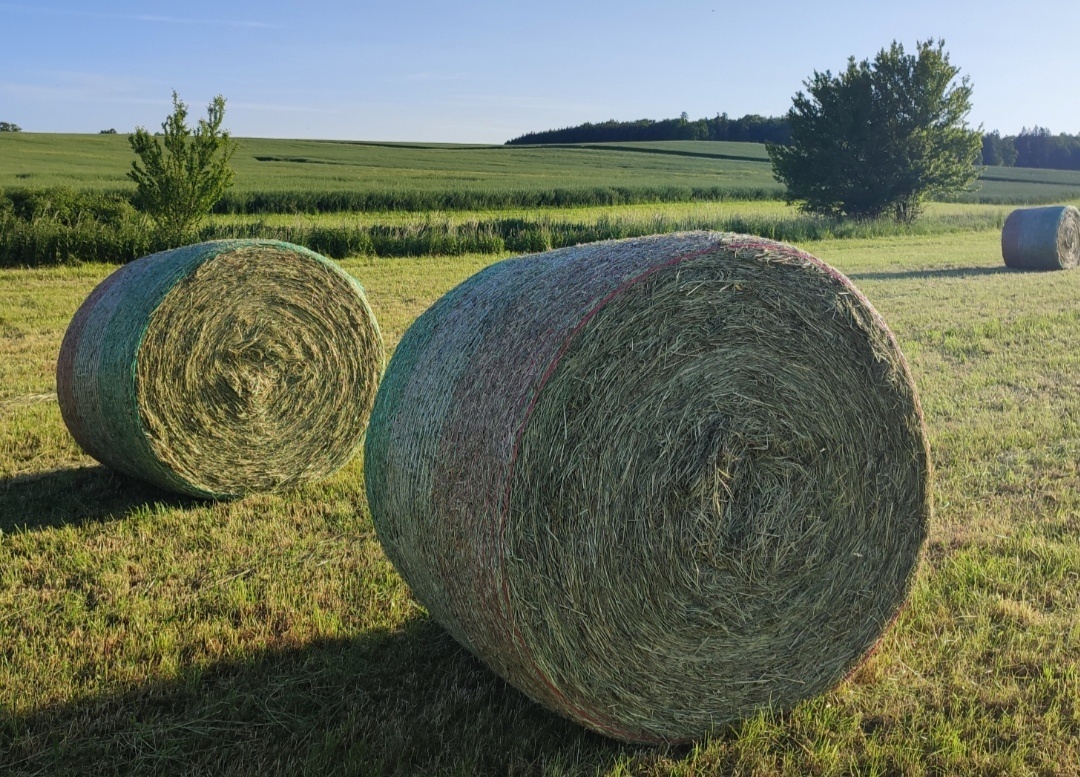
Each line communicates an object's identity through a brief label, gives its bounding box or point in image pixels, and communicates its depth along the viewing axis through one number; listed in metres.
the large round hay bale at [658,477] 3.29
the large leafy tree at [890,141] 35.88
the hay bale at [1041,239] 18.66
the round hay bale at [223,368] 6.07
